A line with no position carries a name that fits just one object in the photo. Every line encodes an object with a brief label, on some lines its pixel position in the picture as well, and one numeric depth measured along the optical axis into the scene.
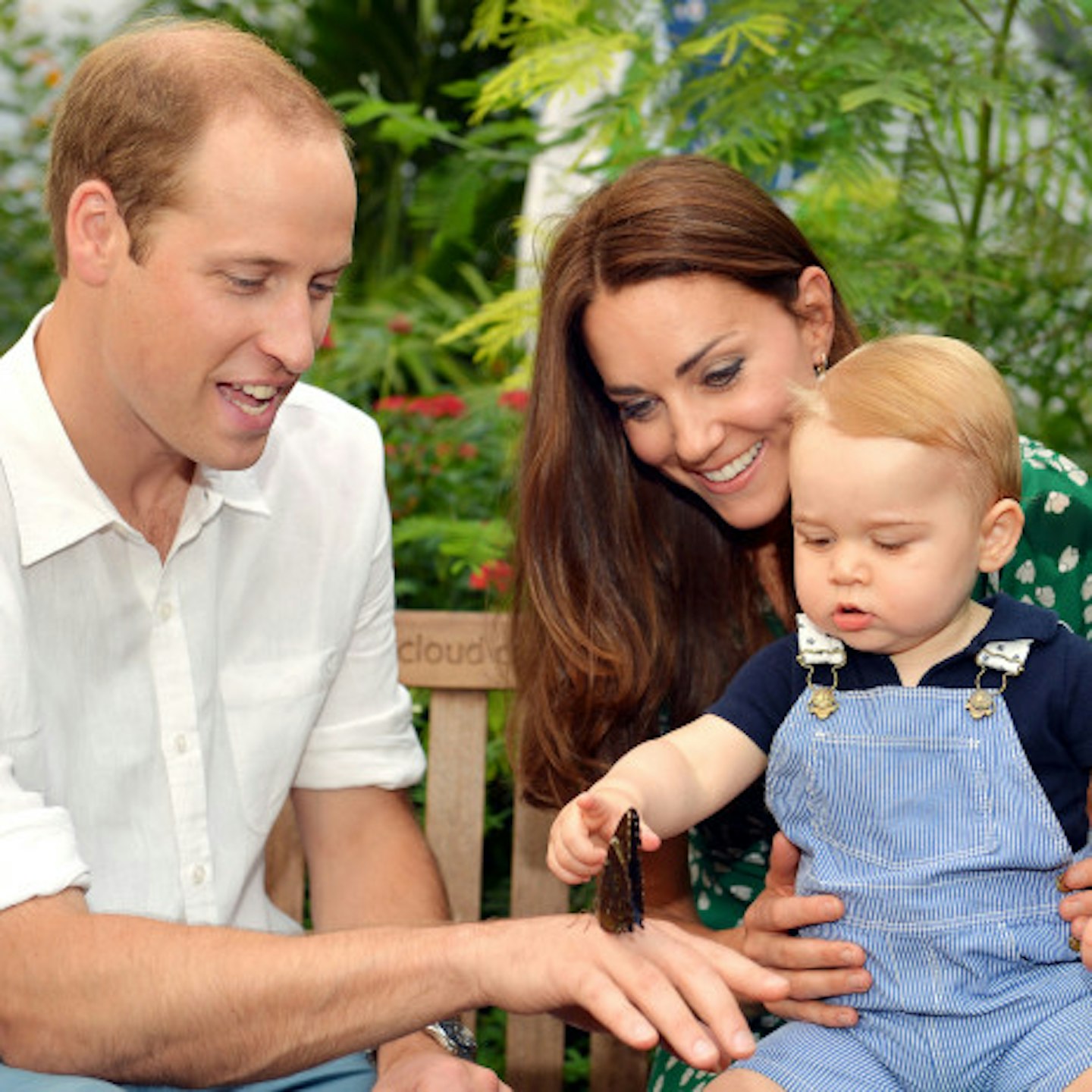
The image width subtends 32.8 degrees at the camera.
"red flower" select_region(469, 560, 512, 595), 3.98
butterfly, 2.12
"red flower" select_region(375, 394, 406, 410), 4.71
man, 2.40
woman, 3.01
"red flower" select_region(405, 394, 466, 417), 4.66
